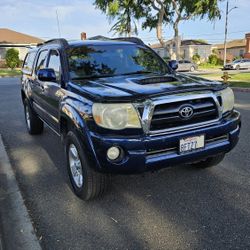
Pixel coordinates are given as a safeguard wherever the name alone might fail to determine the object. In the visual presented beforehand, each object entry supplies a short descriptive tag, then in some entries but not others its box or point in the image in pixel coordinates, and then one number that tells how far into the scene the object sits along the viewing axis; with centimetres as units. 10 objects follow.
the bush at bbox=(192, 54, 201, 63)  4286
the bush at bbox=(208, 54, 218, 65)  4030
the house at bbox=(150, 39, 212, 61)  4778
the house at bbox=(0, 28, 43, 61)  3751
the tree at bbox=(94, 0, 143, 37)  2154
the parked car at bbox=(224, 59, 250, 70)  2862
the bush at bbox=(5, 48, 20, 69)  3087
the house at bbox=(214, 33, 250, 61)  4987
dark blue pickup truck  243
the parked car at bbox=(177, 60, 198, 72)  2737
